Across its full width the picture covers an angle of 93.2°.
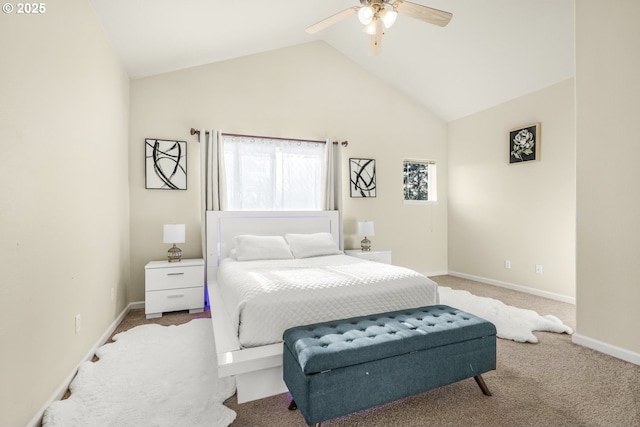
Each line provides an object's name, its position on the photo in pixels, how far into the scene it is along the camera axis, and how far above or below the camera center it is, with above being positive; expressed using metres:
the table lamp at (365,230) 4.38 -0.30
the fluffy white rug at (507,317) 2.79 -1.14
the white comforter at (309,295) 1.92 -0.60
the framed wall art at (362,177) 4.70 +0.50
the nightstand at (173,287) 3.26 -0.84
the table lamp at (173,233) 3.38 -0.25
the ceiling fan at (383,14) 2.21 +1.46
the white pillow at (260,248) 3.41 -0.44
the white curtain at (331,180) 4.43 +0.43
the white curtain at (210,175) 3.75 +0.45
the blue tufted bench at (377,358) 1.47 -0.80
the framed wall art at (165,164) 3.67 +0.57
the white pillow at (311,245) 3.65 -0.44
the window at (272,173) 4.04 +0.52
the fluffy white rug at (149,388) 1.65 -1.14
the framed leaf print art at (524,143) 4.00 +0.88
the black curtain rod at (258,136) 3.81 +1.00
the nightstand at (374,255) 4.27 -0.65
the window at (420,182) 5.25 +0.48
